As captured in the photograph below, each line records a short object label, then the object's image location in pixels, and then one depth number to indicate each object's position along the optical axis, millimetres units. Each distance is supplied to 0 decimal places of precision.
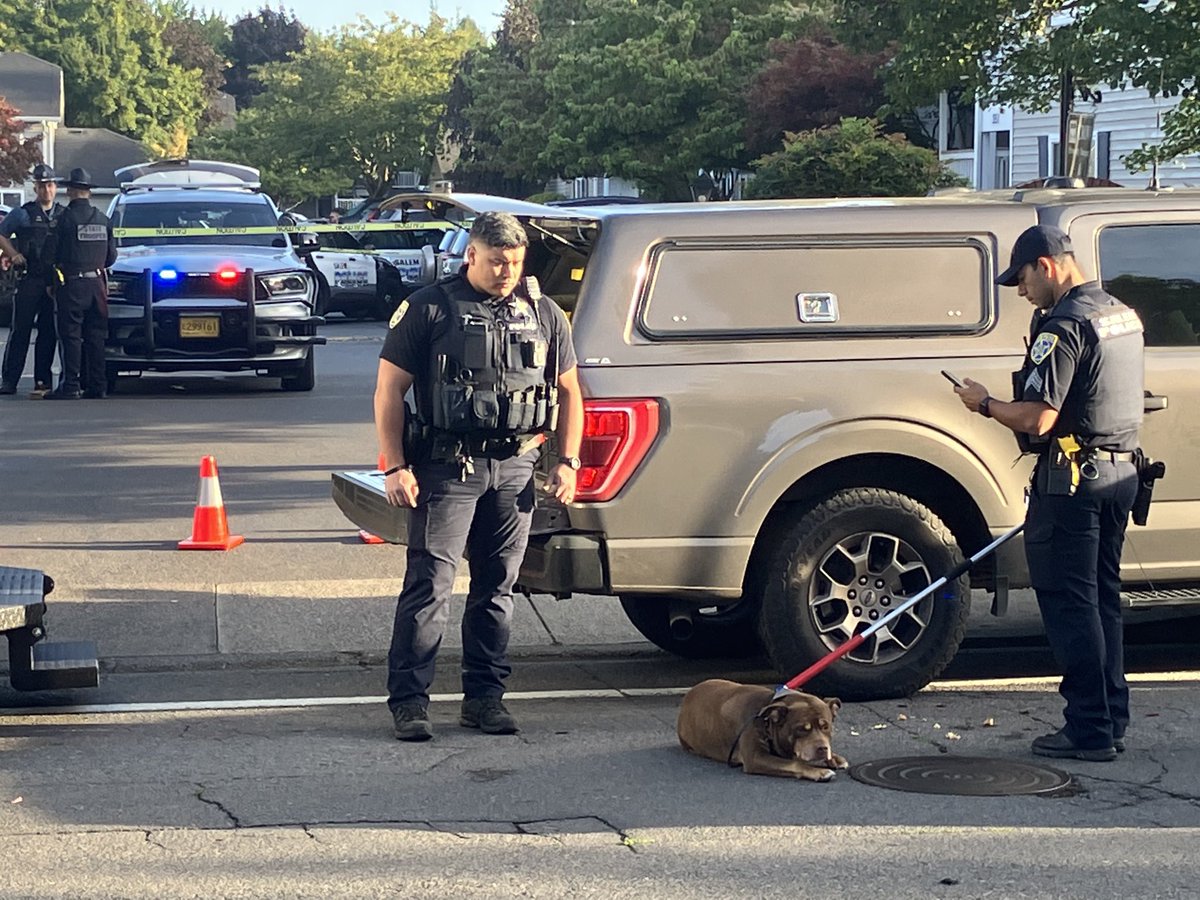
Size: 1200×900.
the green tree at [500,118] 51188
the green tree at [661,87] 40812
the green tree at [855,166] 24531
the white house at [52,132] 71625
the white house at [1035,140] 27812
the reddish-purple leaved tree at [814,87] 34500
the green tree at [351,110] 58625
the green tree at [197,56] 88125
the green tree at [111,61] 80375
